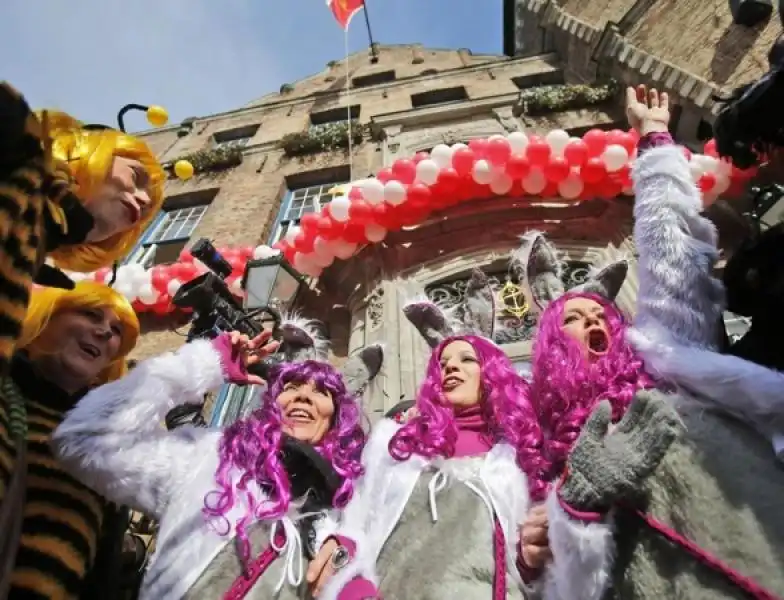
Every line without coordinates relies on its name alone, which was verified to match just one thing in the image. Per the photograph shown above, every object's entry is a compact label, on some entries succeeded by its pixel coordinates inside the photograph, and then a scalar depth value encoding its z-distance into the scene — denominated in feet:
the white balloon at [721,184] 17.22
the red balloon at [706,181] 17.20
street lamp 16.39
